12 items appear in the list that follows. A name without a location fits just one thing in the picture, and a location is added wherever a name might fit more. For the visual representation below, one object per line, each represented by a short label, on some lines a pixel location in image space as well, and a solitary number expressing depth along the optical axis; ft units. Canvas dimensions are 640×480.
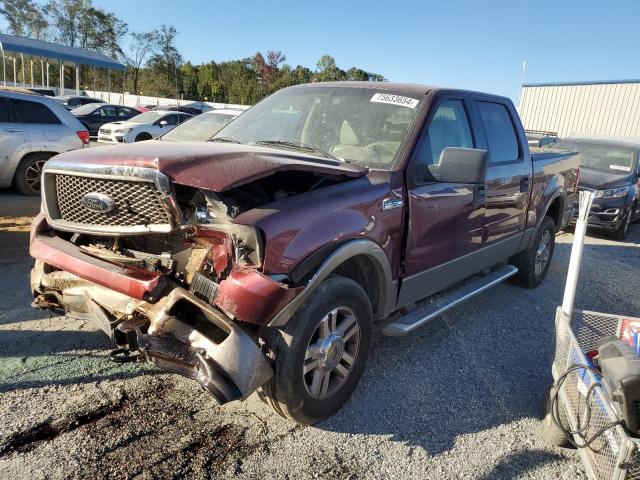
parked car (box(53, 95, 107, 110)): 82.28
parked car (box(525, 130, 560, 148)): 43.52
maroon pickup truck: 8.05
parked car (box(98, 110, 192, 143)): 52.80
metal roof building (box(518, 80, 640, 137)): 82.17
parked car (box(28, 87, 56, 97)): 79.36
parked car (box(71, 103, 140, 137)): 64.08
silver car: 27.55
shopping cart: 7.00
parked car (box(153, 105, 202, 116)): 87.04
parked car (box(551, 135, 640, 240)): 30.22
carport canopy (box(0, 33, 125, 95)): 92.09
